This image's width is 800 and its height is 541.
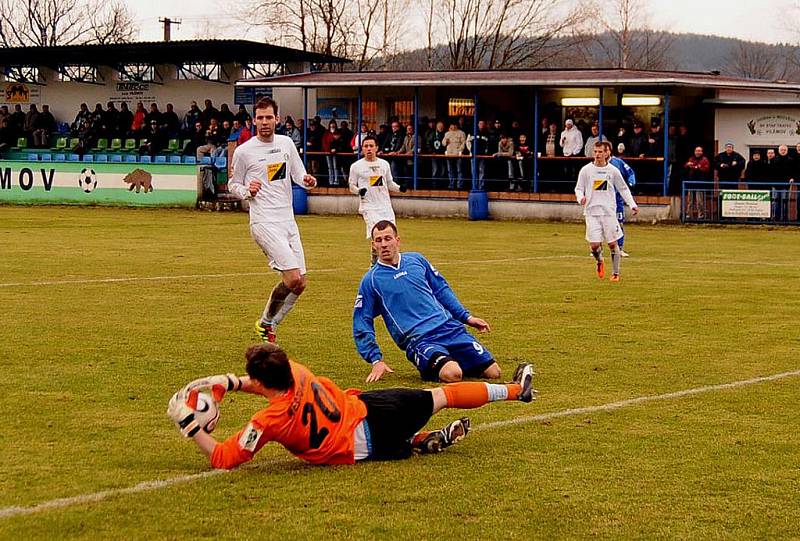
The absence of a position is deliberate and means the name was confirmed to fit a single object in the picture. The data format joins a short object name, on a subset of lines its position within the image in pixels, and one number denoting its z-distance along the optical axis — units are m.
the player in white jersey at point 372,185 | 19.14
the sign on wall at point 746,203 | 31.73
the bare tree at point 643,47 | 81.12
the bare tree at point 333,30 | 68.69
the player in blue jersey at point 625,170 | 21.72
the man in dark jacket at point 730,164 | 32.53
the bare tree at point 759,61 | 113.69
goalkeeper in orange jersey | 6.92
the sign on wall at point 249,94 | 42.62
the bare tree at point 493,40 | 73.06
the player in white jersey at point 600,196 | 19.31
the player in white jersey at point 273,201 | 12.19
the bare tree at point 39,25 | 80.06
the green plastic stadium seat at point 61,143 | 45.97
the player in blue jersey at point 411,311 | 9.99
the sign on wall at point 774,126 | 34.53
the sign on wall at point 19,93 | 49.41
